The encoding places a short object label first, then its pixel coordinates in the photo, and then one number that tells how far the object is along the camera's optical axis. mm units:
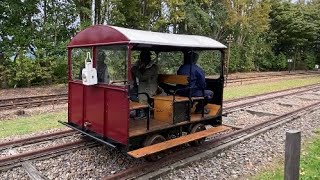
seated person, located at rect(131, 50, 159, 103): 5937
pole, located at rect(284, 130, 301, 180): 2926
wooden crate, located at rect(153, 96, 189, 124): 5414
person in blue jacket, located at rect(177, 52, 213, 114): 5916
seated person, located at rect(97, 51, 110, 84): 5152
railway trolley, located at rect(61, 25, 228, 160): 4672
